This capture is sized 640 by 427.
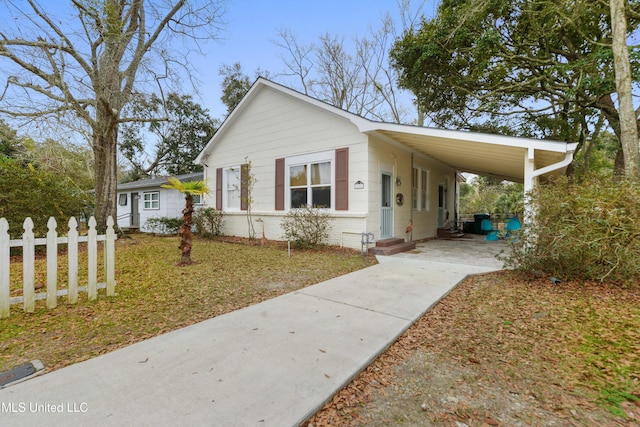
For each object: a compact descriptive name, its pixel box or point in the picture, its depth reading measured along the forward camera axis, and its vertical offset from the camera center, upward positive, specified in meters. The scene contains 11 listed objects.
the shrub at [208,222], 11.34 -0.46
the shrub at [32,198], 6.99 +0.35
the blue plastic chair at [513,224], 8.33 -0.41
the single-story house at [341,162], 7.22 +1.45
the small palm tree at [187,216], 5.97 -0.11
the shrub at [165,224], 12.95 -0.62
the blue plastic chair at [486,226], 12.59 -0.69
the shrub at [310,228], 8.12 -0.50
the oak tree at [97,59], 7.50 +4.62
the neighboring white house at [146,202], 13.88 +0.46
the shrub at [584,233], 3.89 -0.33
